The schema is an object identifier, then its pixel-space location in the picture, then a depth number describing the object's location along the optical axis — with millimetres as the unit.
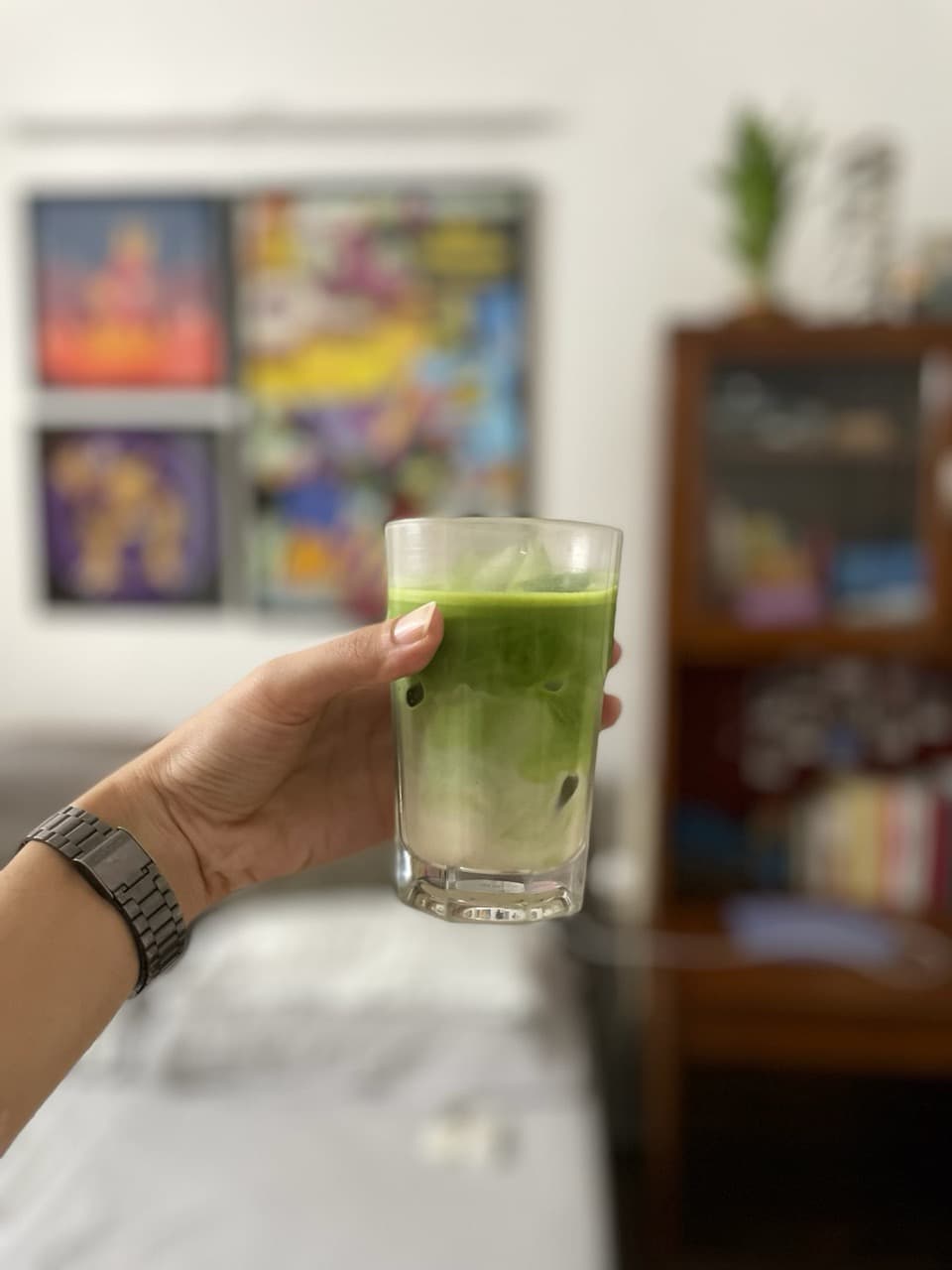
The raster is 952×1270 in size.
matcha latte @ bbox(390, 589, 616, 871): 563
